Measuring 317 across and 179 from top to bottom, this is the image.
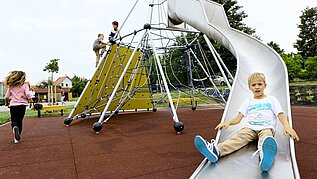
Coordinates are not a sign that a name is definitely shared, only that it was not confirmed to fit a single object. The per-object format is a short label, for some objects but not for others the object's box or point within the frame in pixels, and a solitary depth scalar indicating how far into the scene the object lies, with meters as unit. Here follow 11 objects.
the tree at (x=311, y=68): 20.81
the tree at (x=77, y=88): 53.24
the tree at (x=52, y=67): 14.16
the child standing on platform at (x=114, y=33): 7.52
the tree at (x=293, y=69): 22.28
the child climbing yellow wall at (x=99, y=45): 8.20
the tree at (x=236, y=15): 30.62
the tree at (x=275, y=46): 35.89
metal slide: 2.41
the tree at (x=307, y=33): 39.03
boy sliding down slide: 2.61
